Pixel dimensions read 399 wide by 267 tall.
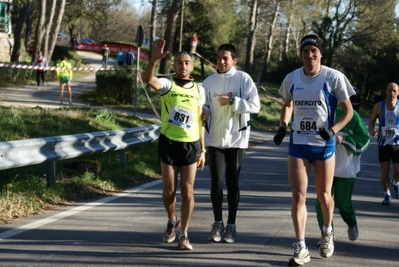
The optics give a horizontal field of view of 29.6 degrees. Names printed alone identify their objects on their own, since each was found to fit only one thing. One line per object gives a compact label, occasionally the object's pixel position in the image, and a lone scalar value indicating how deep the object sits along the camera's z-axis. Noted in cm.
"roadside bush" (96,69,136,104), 2680
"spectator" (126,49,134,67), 3141
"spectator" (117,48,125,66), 4934
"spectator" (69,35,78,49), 7313
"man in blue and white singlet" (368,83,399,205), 1187
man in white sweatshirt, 766
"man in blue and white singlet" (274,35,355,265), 680
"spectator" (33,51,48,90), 3216
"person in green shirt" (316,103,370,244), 773
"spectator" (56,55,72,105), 2484
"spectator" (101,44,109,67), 5463
